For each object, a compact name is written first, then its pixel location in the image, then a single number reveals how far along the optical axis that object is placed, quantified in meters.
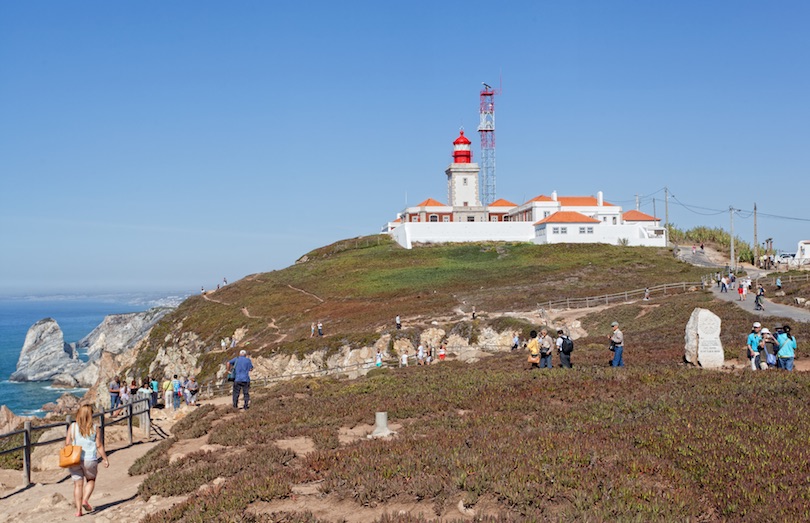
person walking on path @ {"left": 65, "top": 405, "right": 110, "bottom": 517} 12.26
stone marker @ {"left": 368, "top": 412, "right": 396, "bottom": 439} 16.05
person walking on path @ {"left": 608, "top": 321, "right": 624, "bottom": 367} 24.58
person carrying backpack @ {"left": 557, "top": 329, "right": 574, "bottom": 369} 24.81
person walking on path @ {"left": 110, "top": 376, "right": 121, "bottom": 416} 28.50
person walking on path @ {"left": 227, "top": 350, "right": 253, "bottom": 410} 22.39
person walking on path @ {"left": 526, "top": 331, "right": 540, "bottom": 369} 26.36
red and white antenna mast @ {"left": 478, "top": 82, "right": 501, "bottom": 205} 117.38
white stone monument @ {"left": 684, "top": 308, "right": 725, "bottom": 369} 22.97
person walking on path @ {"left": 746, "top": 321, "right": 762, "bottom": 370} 22.14
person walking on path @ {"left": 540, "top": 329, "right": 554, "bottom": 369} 26.08
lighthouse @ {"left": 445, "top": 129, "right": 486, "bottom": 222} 114.25
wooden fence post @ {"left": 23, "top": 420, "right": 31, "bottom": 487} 15.23
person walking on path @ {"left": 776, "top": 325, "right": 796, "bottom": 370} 21.64
